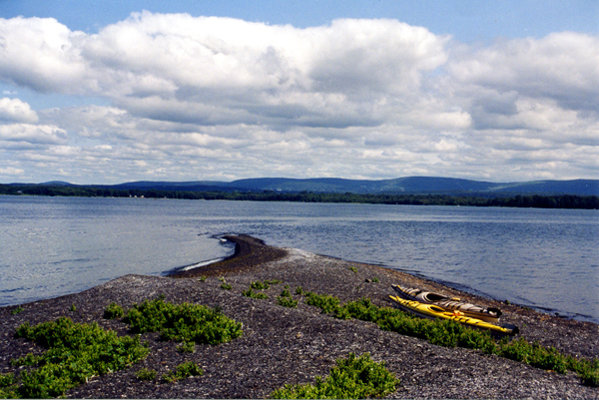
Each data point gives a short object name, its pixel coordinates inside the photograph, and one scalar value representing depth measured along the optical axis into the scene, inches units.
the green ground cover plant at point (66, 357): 466.3
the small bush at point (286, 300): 887.7
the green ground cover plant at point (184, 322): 627.7
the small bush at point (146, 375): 496.1
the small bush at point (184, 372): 494.5
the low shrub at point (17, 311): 908.5
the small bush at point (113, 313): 751.7
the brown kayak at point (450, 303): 836.6
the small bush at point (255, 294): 934.6
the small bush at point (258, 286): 1071.6
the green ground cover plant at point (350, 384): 417.7
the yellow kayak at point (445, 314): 796.6
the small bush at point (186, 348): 582.7
